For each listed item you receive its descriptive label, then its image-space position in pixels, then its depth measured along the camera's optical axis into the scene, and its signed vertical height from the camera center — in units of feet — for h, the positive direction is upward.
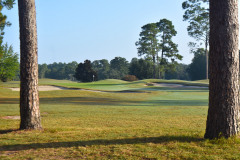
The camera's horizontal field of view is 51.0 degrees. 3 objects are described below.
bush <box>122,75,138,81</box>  209.23 -1.43
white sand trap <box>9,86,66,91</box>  111.20 -5.34
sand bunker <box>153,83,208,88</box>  132.08 -4.75
